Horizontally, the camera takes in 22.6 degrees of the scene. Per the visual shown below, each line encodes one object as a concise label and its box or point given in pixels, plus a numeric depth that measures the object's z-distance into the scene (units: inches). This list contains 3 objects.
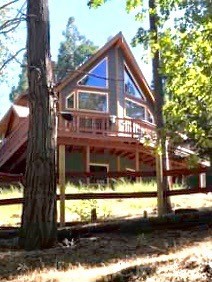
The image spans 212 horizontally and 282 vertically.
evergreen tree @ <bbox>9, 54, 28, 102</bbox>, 2573.8
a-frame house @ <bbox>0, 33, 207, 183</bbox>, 960.9
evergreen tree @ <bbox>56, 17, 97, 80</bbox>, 2652.1
